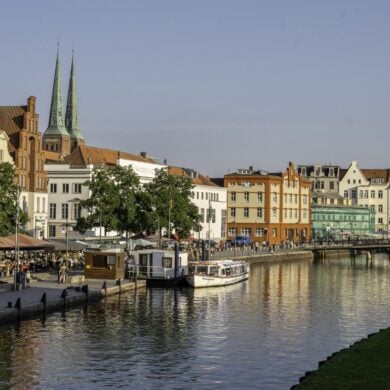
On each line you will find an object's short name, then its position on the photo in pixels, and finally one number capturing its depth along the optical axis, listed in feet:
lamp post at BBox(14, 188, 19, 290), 248.32
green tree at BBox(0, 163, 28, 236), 274.36
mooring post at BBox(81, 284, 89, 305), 244.22
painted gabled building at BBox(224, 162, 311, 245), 636.48
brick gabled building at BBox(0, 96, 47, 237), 400.47
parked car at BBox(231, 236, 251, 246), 600.93
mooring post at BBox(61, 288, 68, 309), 229.86
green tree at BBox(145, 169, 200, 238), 395.96
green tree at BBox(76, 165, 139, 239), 367.86
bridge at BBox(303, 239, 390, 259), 565.94
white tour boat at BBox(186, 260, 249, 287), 309.01
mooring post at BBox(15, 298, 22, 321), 202.38
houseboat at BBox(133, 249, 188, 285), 312.50
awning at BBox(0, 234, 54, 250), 255.09
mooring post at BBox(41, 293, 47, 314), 215.10
